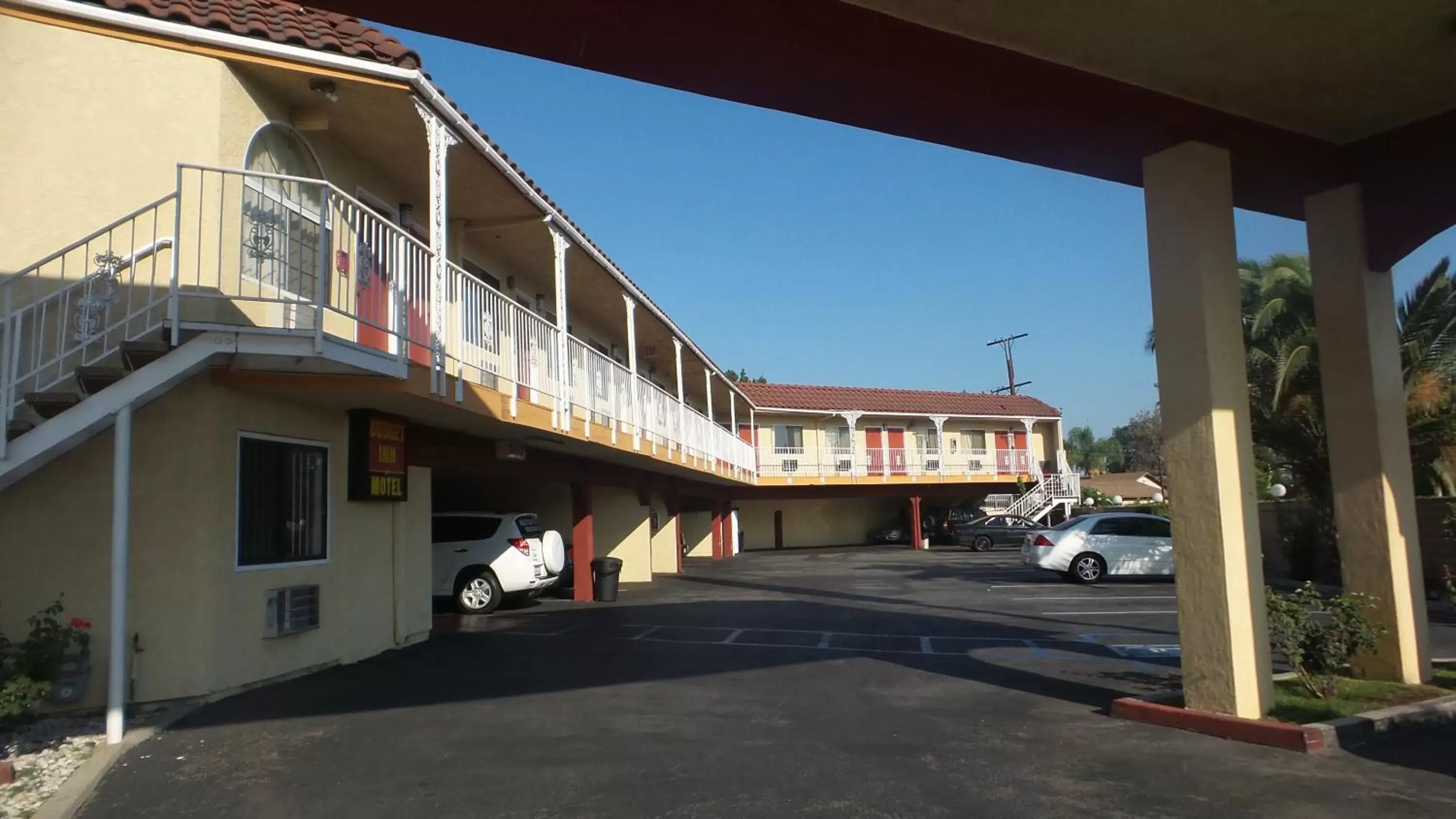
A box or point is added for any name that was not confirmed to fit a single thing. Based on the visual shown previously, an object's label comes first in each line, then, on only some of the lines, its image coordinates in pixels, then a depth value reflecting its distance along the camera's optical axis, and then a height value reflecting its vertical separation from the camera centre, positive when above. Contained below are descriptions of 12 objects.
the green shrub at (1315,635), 7.79 -1.05
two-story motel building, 8.15 +1.80
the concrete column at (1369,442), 8.48 +0.49
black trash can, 18.88 -0.99
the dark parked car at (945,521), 42.53 -0.29
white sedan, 21.75 -0.86
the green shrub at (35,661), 7.01 -0.86
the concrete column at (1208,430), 7.27 +0.55
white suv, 16.42 -0.48
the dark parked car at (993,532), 37.88 -0.75
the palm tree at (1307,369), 16.80 +2.26
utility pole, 68.31 +9.26
